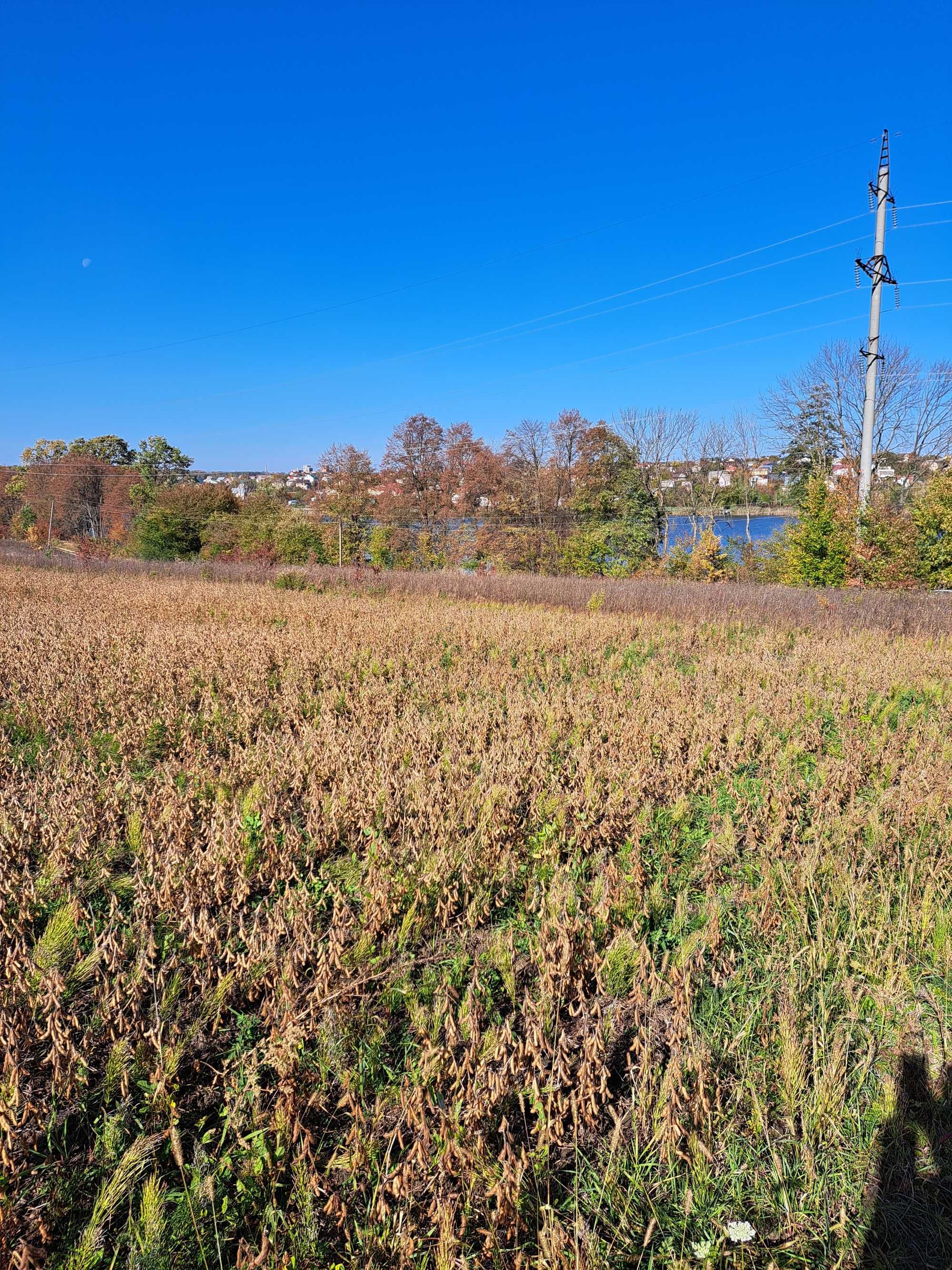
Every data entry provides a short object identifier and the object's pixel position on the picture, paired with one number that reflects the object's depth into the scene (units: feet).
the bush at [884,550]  56.95
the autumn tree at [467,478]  110.22
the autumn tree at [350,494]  105.50
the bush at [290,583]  64.28
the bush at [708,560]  76.69
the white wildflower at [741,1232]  5.12
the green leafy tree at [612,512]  88.12
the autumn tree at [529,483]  104.99
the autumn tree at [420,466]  112.37
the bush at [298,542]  103.19
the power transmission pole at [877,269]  74.38
